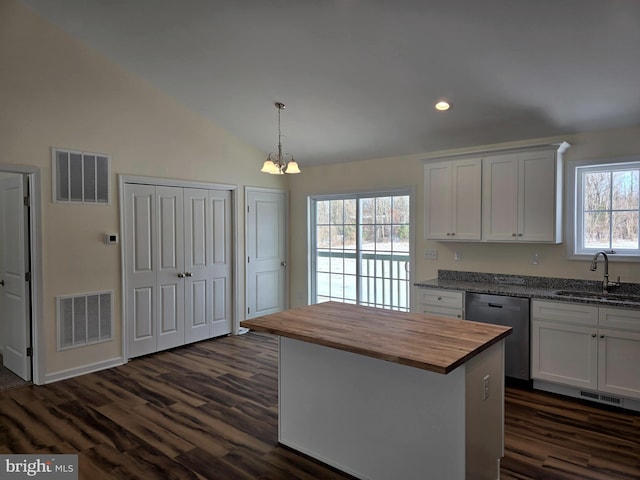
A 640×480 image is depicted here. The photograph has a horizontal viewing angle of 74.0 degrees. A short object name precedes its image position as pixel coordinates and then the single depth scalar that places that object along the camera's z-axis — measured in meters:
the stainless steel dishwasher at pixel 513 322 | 3.87
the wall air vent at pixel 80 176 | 4.11
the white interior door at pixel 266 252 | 6.04
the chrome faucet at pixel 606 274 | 3.87
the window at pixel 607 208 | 3.94
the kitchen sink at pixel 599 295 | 3.59
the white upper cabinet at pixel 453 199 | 4.43
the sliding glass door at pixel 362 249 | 5.42
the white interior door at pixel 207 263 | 5.31
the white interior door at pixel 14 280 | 4.07
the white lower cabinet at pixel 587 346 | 3.35
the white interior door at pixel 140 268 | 4.71
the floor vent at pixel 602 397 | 3.47
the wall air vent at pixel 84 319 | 4.18
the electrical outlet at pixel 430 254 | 5.06
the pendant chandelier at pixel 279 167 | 3.49
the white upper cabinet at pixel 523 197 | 4.01
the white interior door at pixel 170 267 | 5.01
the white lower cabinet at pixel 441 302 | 4.29
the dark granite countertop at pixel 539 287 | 3.61
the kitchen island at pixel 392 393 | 2.15
